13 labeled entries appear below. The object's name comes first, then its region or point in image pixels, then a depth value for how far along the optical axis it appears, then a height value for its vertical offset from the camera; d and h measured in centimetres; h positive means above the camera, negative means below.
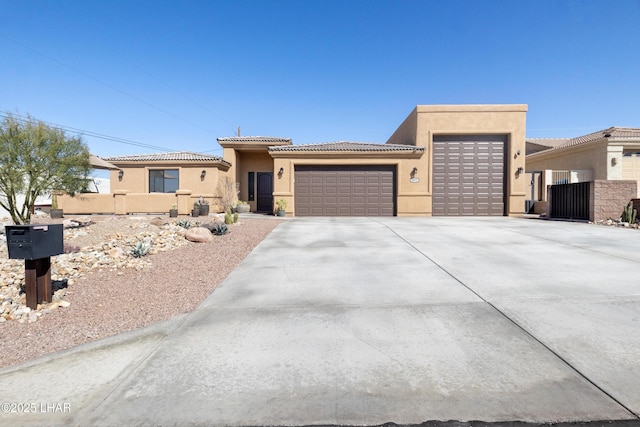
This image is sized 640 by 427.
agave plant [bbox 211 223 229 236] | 948 -82
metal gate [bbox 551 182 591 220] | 1392 +19
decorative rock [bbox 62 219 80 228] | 1151 -83
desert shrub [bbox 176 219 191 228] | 1012 -70
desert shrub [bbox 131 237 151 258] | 663 -102
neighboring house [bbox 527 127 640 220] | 1852 +262
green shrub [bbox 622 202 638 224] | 1268 -40
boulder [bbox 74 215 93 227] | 1216 -81
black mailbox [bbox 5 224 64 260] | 396 -50
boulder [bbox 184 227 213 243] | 845 -89
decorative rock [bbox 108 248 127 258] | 648 -107
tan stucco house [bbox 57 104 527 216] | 1808 +181
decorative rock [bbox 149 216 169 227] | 1166 -74
